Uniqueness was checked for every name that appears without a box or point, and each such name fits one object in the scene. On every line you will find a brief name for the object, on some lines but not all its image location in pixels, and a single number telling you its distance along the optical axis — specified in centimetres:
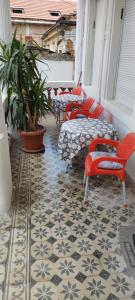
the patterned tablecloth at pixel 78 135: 253
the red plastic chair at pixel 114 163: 214
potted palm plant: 281
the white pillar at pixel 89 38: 440
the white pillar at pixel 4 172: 199
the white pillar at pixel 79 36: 506
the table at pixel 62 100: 418
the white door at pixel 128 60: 289
